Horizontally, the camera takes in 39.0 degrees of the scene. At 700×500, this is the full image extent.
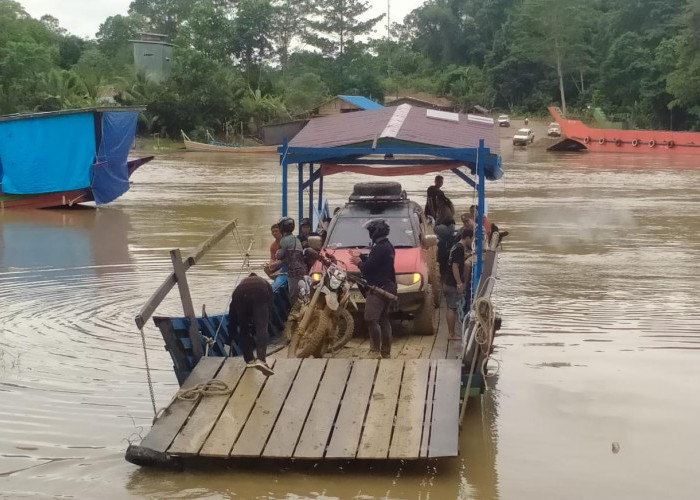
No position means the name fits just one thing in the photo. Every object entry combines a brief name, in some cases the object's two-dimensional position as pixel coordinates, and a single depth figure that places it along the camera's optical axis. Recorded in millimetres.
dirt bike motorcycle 10109
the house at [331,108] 64500
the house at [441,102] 82188
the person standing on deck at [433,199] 15909
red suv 11117
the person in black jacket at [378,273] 10000
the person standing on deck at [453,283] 11172
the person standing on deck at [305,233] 13483
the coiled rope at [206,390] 8695
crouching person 9539
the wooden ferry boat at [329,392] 7875
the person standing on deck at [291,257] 11773
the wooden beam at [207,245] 9641
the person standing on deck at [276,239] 12164
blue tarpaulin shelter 29422
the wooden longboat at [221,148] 56969
